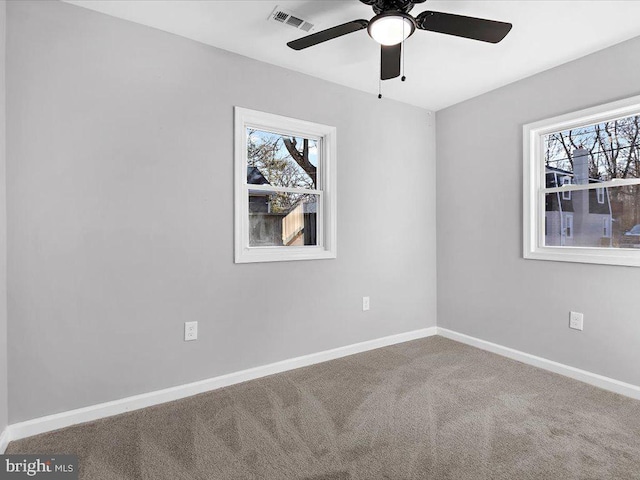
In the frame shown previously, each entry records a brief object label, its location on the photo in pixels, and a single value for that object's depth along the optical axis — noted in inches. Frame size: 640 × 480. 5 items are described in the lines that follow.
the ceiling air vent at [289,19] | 82.0
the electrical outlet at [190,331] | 93.2
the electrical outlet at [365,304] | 128.6
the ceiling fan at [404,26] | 66.6
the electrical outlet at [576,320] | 103.3
